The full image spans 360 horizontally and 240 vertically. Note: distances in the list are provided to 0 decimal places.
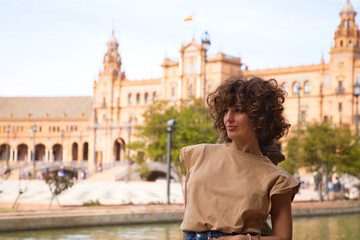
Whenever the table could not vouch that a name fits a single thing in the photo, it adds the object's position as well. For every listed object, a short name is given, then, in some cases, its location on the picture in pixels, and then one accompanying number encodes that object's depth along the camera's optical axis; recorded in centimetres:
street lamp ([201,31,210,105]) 2984
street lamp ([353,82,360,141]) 3131
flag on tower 5601
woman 288
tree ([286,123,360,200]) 2497
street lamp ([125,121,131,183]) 5170
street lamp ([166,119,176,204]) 1942
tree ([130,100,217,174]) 2853
